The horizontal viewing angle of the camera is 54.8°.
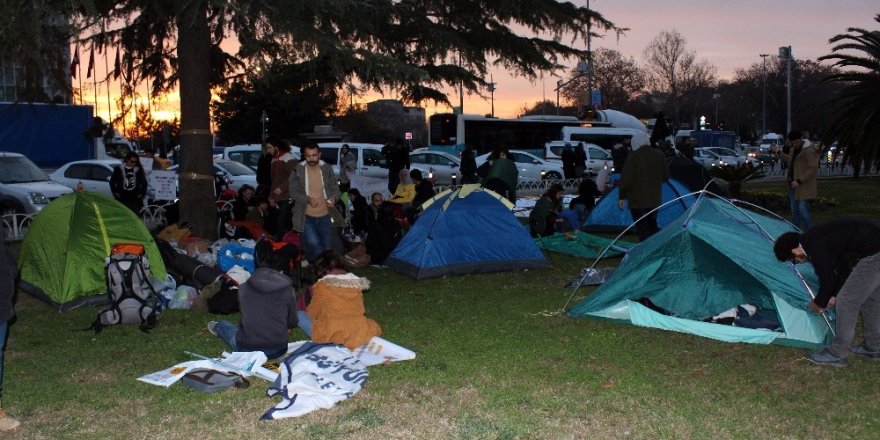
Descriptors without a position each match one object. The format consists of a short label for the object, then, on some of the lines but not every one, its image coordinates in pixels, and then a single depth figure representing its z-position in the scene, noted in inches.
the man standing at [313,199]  390.0
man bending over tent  245.0
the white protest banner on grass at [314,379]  218.8
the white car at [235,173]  816.3
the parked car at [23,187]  637.3
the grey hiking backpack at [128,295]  315.9
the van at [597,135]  1438.2
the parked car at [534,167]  1127.6
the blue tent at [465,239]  422.9
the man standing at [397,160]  780.0
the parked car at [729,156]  1530.6
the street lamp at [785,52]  1951.3
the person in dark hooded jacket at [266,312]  259.4
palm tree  820.6
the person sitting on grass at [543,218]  540.1
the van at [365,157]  963.3
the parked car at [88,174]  768.9
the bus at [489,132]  1398.9
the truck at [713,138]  1865.2
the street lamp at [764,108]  2731.3
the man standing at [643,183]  421.4
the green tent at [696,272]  303.6
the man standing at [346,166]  623.5
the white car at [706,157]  1464.1
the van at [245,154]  944.9
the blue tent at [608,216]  585.0
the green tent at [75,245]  356.5
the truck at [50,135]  836.0
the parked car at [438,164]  1088.8
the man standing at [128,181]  561.3
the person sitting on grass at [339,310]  269.3
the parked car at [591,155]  1215.6
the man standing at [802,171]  485.1
